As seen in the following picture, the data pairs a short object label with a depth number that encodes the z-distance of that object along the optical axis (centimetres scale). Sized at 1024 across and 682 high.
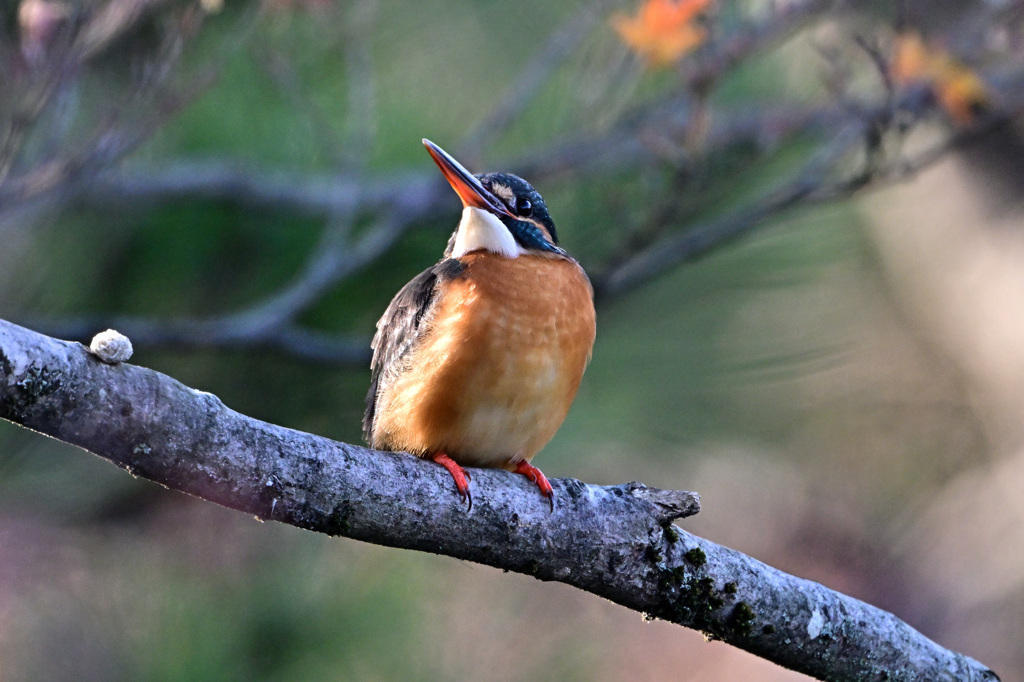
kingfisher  609
